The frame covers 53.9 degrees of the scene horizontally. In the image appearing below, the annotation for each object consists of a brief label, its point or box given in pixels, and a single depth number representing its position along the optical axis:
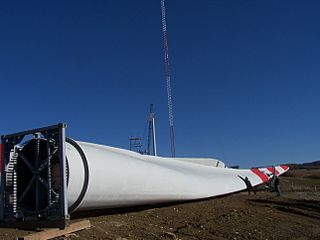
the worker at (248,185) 16.52
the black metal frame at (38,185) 6.40
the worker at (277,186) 15.70
